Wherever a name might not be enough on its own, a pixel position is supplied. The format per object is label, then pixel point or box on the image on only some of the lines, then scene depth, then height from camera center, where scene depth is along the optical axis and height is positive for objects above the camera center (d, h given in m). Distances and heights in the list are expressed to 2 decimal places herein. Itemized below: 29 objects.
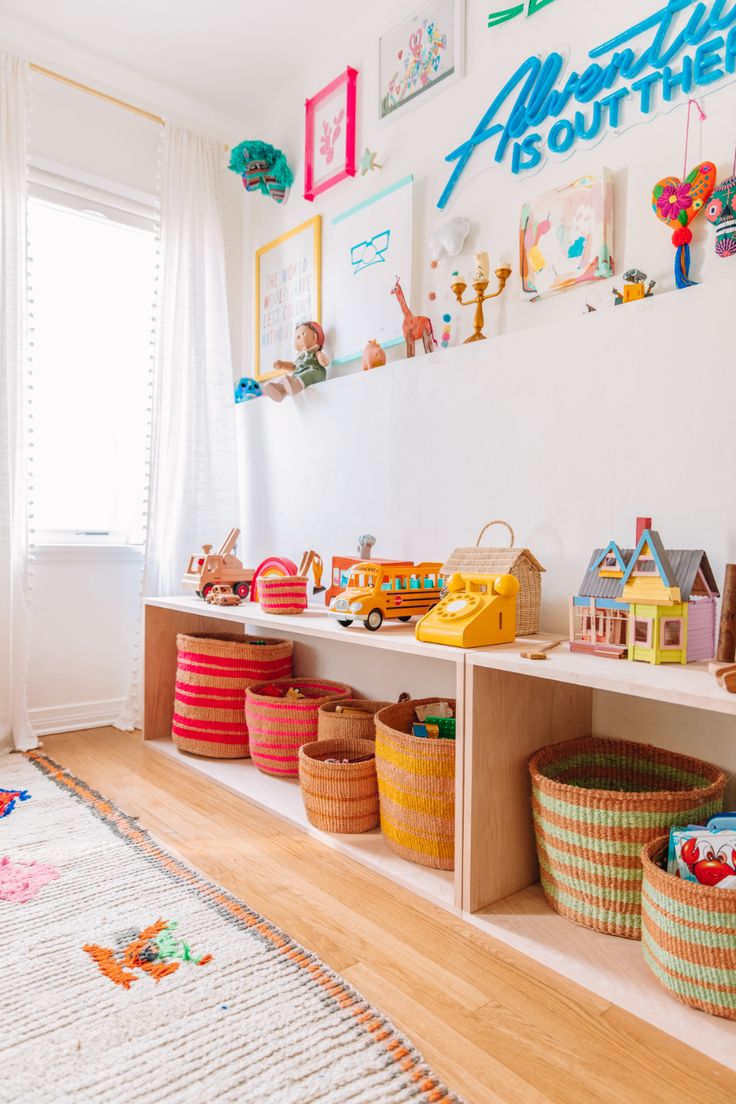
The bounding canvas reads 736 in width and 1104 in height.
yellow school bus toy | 1.66 -0.11
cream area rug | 0.93 -0.68
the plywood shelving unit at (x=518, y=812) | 1.05 -0.49
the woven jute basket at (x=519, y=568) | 1.53 -0.04
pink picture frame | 2.38 +1.40
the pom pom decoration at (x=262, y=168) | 2.61 +1.37
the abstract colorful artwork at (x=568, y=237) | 1.62 +0.73
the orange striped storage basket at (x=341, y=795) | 1.62 -0.56
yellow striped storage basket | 1.43 -0.50
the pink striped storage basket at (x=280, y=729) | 1.98 -0.51
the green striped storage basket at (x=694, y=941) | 1.00 -0.55
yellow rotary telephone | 1.39 -0.14
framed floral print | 2.02 +1.45
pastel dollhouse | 1.22 -0.10
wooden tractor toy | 2.19 -0.08
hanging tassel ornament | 1.43 +0.70
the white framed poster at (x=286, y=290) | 2.55 +0.95
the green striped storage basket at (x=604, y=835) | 1.19 -0.48
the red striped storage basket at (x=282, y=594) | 1.97 -0.13
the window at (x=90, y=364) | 2.59 +0.66
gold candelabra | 1.85 +0.65
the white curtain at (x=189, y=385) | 2.68 +0.60
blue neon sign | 1.46 +1.04
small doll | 2.41 +0.61
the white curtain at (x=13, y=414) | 2.34 +0.42
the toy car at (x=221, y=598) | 2.17 -0.16
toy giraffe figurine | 2.04 +0.61
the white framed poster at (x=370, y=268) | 2.17 +0.88
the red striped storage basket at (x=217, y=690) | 2.20 -0.44
